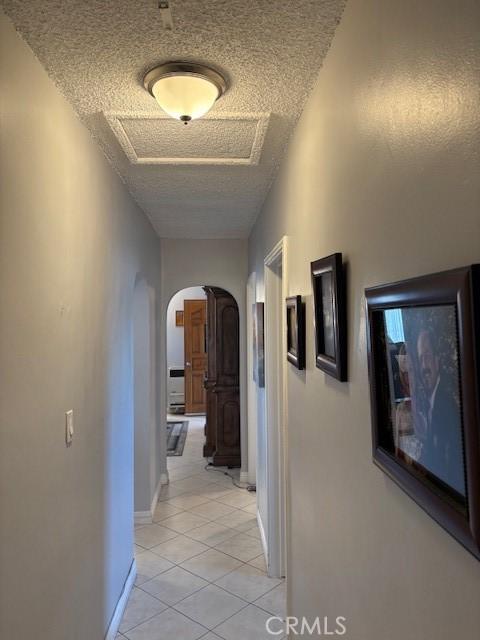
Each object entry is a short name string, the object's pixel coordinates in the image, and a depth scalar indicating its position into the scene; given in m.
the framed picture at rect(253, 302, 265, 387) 3.41
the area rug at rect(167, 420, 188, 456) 5.99
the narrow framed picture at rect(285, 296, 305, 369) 1.77
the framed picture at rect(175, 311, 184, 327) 8.79
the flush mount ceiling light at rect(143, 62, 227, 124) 1.46
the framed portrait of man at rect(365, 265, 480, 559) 0.57
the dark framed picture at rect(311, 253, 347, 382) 1.21
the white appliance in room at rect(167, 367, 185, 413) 8.52
